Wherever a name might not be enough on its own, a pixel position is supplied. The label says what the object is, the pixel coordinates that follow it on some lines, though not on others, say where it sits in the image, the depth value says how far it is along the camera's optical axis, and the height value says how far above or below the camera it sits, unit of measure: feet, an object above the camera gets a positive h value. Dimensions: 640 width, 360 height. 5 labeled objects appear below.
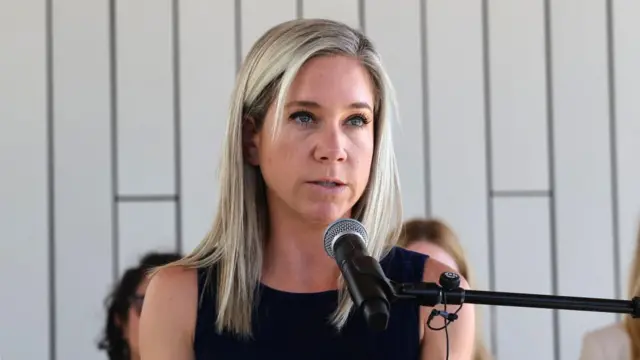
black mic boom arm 8.51 -0.18
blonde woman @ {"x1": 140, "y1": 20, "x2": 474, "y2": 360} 9.15 +0.01
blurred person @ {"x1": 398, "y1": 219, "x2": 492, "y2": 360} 11.99 -0.23
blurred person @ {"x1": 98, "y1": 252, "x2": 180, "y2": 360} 12.79 -0.70
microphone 8.16 -0.08
